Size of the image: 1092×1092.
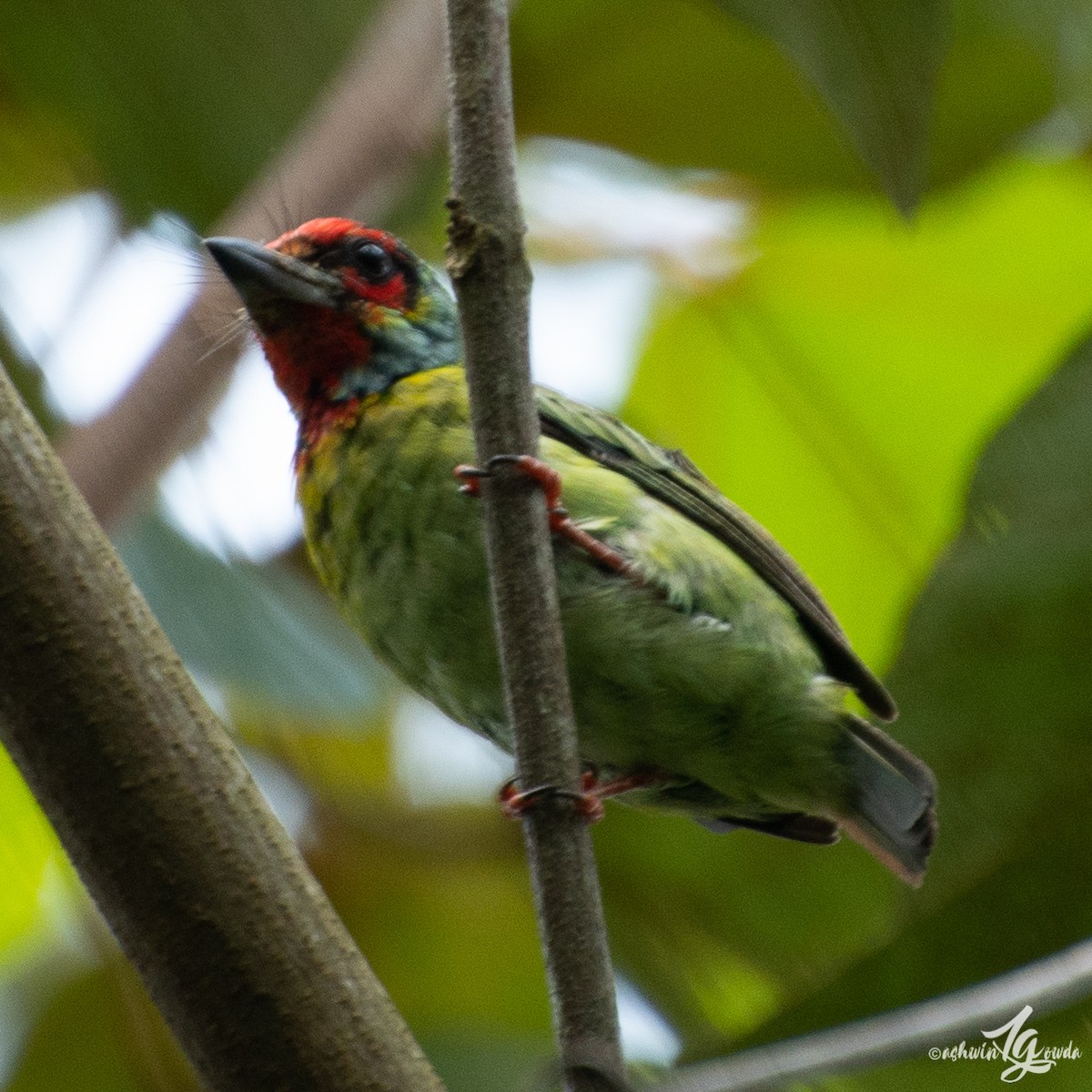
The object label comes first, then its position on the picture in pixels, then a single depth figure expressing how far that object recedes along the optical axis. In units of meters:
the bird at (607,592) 5.71
